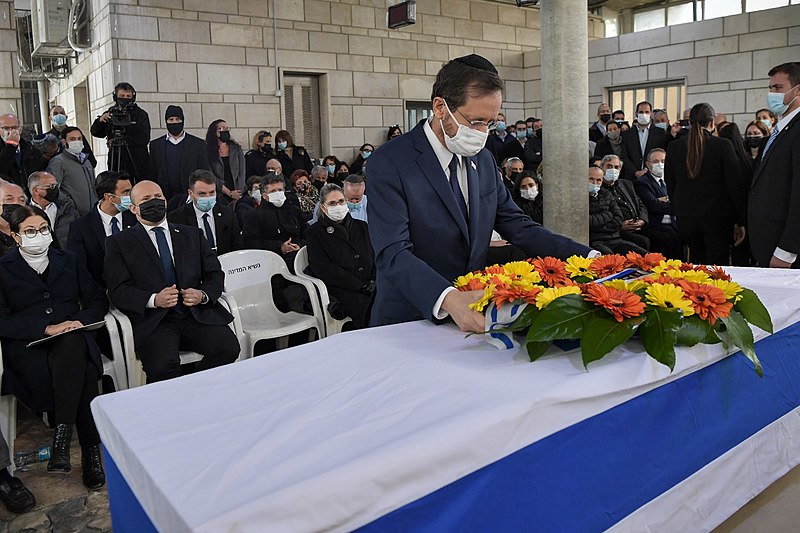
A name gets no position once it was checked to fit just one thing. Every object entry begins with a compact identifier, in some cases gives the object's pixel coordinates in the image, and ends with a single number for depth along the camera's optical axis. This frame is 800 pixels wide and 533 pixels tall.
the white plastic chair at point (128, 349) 3.87
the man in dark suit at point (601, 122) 10.02
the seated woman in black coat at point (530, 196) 6.99
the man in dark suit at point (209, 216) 5.36
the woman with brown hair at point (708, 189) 5.32
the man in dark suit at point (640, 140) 8.88
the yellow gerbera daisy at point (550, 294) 1.65
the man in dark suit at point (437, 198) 2.03
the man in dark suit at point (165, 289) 3.87
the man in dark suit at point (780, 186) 3.62
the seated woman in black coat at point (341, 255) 5.02
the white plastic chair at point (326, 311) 4.86
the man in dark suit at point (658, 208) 7.11
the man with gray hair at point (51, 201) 5.29
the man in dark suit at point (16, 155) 6.52
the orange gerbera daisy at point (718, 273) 1.92
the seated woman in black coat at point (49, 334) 3.41
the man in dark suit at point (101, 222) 4.60
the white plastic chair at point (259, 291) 4.81
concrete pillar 5.87
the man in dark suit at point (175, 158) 7.31
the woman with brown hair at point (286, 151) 9.52
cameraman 7.15
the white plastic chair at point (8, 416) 3.39
